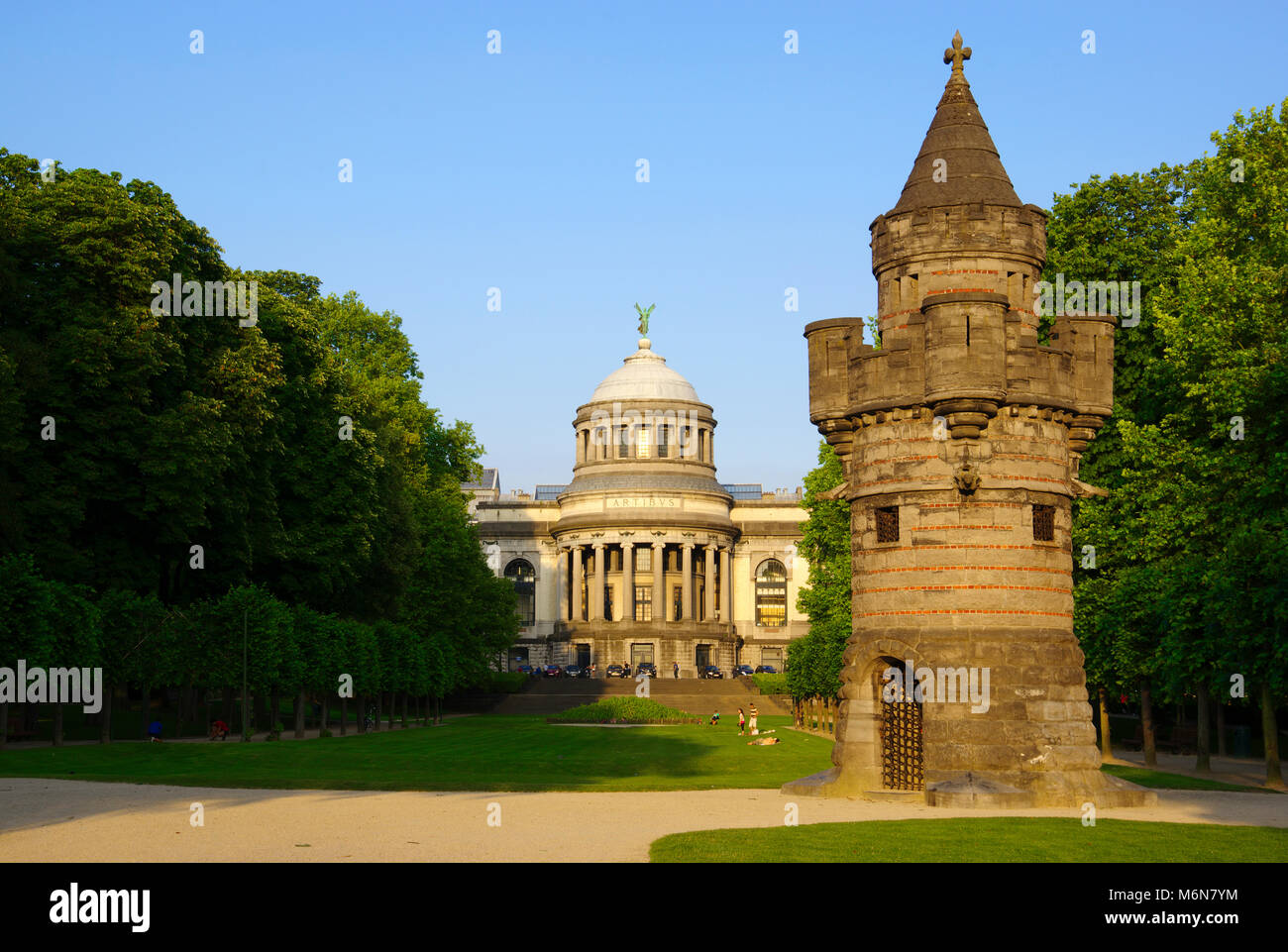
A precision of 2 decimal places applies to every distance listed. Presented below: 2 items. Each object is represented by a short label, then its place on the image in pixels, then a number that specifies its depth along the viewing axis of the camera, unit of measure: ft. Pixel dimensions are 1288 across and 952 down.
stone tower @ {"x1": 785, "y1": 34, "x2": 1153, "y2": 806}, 80.12
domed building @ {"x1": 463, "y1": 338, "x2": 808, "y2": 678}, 434.30
